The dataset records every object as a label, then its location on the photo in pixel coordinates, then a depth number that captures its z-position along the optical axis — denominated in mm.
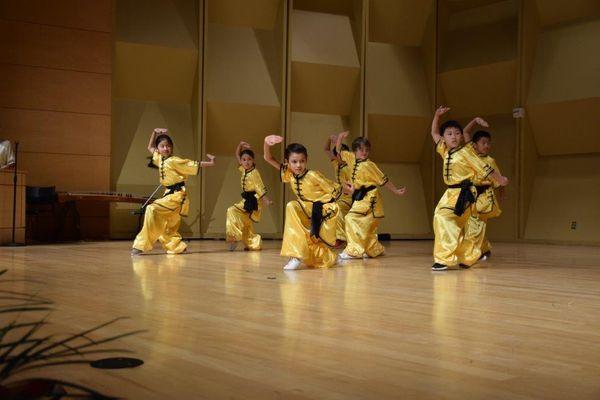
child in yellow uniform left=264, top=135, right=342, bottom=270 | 5520
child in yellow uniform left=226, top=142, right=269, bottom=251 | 8008
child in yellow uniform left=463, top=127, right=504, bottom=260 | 6816
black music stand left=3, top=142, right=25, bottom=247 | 7960
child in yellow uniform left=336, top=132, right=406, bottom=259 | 6891
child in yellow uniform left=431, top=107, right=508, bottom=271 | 5566
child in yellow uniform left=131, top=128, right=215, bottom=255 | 7000
